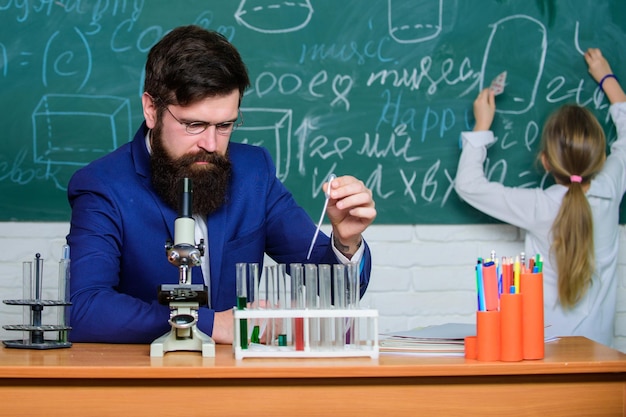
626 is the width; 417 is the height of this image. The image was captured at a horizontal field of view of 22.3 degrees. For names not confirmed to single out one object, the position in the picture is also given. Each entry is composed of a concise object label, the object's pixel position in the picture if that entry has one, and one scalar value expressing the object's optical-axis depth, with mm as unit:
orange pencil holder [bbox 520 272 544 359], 2665
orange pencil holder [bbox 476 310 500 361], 2664
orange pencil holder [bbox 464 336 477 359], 2693
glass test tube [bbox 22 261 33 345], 2846
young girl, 4202
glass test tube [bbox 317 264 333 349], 2683
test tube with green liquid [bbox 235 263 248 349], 2691
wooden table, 2576
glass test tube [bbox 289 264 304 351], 2683
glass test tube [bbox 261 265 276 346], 2710
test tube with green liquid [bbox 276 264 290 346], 2706
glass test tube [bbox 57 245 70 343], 2885
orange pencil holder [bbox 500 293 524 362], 2650
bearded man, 3205
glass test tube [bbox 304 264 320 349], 2696
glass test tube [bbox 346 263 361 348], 2698
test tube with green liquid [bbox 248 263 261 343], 2708
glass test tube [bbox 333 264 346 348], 2688
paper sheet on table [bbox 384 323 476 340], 2809
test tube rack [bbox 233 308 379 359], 2669
